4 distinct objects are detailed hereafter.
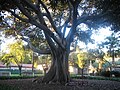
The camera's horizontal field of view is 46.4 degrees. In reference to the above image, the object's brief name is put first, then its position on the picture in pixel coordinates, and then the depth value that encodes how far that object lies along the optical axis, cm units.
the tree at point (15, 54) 2139
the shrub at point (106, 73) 2019
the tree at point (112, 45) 2027
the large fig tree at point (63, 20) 850
